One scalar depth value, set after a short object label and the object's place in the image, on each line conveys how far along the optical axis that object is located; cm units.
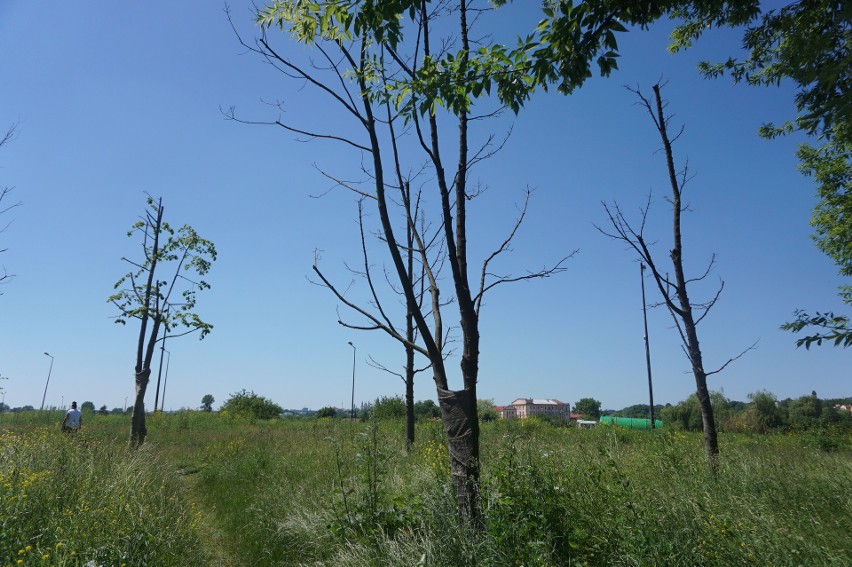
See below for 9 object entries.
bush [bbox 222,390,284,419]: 3875
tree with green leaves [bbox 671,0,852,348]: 159
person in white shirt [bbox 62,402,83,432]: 1458
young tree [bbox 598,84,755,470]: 679
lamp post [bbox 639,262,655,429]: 2750
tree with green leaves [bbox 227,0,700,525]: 353
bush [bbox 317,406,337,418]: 4609
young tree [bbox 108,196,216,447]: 1611
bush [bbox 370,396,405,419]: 2294
